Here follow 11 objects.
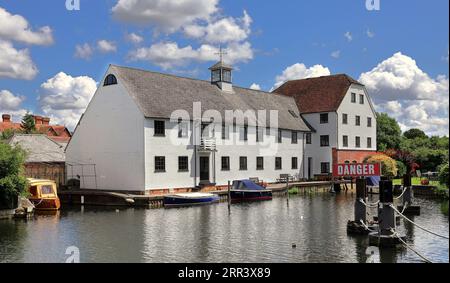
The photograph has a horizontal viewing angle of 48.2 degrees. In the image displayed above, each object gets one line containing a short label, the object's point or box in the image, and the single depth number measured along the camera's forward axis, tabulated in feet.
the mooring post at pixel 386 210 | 58.44
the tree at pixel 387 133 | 249.34
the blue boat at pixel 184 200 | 112.78
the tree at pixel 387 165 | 169.78
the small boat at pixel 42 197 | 104.73
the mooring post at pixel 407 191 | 89.20
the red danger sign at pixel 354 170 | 98.63
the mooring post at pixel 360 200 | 70.69
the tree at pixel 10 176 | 91.35
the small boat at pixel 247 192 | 126.11
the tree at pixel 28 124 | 273.95
